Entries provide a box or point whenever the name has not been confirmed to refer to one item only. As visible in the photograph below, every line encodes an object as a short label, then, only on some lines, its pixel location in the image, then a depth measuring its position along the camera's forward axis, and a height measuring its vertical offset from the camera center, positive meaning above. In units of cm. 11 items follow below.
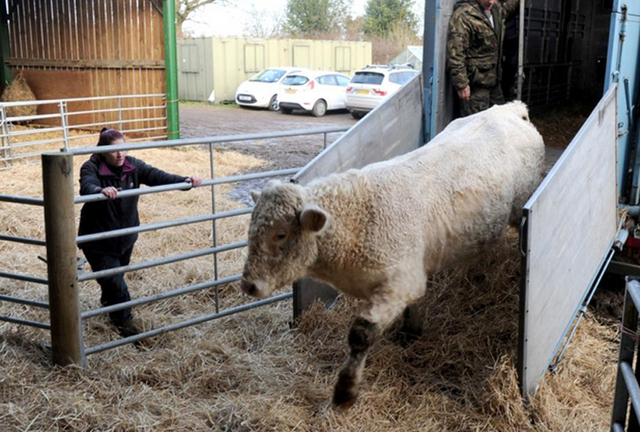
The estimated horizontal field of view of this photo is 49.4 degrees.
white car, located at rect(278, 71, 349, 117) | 2270 -70
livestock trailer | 382 -65
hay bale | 1451 -55
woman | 465 -94
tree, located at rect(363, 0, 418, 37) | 4884 +373
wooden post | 402 -109
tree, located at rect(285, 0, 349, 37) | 5197 +402
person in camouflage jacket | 610 +19
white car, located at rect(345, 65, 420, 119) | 2053 -42
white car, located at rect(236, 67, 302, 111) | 2520 -67
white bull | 365 -86
